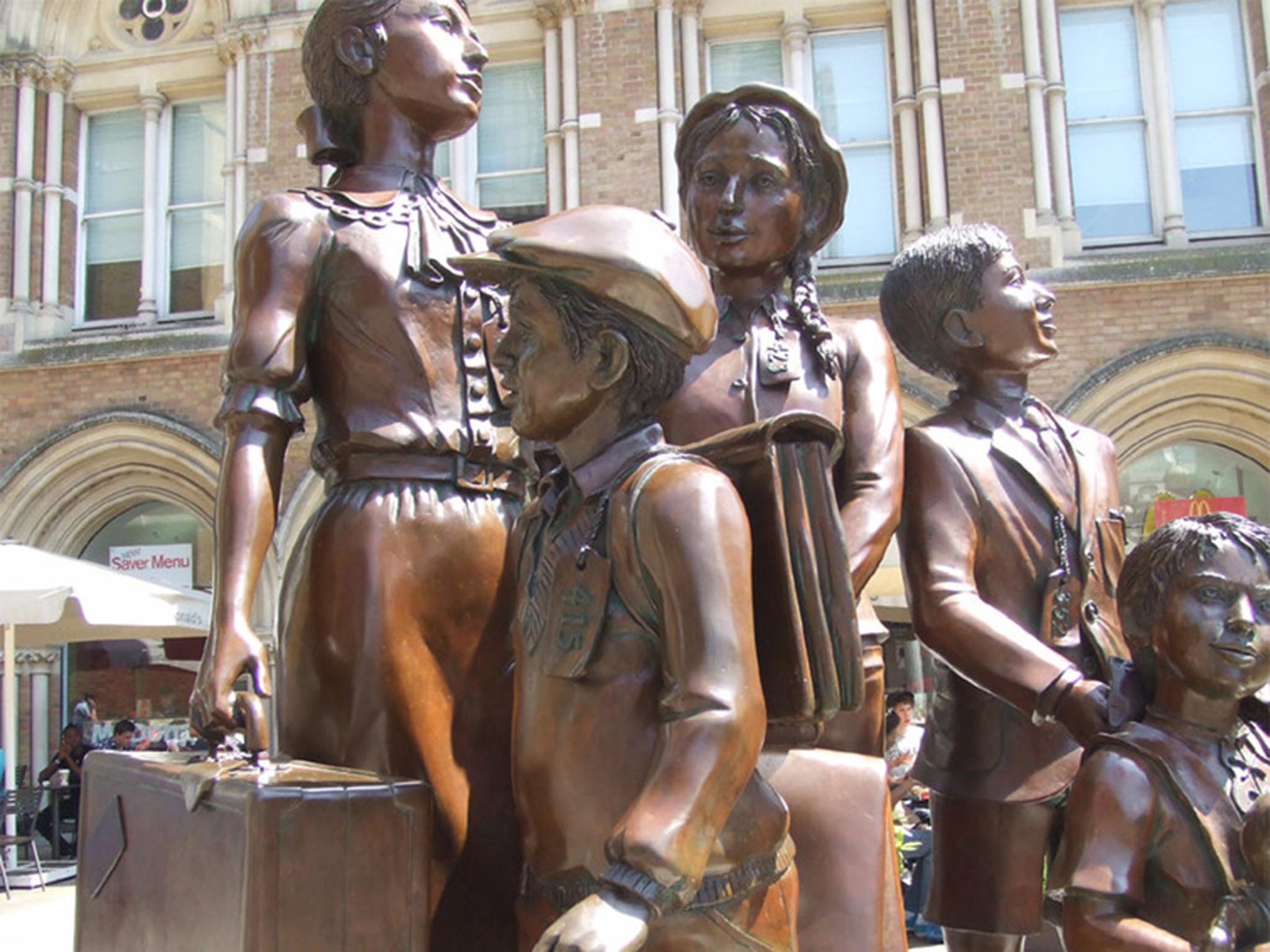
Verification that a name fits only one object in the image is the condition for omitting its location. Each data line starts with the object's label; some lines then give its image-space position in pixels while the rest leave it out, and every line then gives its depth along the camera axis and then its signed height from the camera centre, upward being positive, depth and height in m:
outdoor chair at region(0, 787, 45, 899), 8.43 -0.89
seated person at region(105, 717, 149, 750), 11.10 -0.44
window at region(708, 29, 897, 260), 12.36 +5.00
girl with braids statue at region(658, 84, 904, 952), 2.13 +0.56
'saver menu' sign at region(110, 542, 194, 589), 13.75 +1.21
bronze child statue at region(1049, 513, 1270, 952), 1.78 -0.16
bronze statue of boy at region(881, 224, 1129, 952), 2.34 +0.14
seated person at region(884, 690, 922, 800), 6.38 -0.40
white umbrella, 8.27 +0.54
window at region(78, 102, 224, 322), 13.82 +4.80
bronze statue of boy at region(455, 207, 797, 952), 1.45 +0.06
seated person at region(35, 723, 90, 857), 10.71 -0.67
